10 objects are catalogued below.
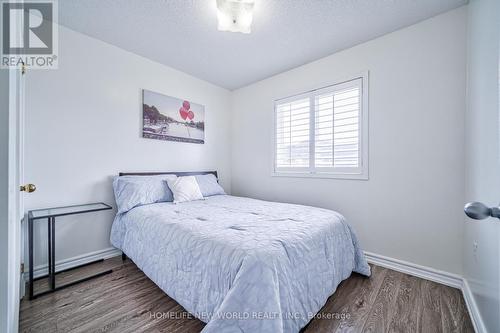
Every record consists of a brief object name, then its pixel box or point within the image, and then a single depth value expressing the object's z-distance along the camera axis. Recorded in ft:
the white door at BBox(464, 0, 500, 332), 3.52
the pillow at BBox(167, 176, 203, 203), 8.14
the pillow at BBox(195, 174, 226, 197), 9.57
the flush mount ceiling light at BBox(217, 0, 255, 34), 5.56
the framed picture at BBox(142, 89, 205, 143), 8.89
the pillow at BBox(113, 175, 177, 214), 7.27
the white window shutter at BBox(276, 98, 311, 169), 9.41
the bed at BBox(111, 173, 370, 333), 3.39
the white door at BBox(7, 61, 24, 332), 2.87
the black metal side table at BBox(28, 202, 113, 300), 5.42
